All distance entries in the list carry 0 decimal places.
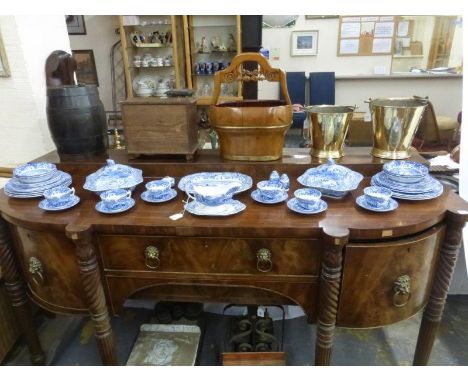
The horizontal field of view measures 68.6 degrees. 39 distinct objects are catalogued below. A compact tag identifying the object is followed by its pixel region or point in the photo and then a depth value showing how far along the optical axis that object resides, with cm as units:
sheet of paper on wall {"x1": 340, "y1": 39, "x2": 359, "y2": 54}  455
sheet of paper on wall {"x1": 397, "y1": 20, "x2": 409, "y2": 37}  439
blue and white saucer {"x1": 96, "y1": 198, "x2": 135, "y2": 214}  95
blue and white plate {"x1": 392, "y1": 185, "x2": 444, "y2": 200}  98
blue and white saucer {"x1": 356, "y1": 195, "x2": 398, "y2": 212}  92
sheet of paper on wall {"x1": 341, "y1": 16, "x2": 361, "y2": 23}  441
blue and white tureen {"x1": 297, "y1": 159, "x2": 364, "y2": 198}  100
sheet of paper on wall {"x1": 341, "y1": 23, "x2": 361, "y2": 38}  448
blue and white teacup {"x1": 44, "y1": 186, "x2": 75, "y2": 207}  97
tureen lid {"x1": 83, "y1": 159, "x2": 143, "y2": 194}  103
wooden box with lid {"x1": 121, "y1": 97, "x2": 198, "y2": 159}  112
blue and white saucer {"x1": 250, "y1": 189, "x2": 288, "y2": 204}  98
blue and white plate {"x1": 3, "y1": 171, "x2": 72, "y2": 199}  105
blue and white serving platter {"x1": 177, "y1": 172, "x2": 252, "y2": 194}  107
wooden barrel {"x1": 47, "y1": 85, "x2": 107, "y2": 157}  115
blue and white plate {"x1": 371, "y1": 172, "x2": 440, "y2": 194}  99
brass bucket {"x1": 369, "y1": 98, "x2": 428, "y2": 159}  108
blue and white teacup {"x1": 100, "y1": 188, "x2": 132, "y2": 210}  96
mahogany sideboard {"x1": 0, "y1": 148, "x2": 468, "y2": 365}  88
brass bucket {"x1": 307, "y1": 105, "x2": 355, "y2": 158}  112
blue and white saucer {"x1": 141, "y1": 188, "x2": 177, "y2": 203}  101
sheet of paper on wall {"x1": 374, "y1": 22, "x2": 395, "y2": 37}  442
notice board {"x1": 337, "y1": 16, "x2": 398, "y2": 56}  442
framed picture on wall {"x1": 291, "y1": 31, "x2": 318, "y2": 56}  459
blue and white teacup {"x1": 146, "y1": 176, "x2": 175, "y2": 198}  101
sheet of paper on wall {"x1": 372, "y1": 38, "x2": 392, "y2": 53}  450
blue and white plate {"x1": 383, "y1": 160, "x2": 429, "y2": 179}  100
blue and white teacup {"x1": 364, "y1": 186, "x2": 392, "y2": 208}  92
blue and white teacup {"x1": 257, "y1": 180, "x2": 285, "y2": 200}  99
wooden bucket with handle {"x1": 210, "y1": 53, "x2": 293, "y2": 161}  109
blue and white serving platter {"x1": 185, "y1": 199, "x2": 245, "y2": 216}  92
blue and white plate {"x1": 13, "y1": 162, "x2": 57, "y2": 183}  105
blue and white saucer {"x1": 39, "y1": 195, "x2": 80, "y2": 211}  96
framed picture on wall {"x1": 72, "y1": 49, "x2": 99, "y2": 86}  386
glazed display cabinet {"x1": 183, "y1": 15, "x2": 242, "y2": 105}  347
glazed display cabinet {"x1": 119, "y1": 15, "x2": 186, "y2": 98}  343
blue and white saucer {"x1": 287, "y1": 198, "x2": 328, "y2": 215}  92
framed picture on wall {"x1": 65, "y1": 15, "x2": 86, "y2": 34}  376
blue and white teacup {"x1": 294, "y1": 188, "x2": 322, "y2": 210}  93
